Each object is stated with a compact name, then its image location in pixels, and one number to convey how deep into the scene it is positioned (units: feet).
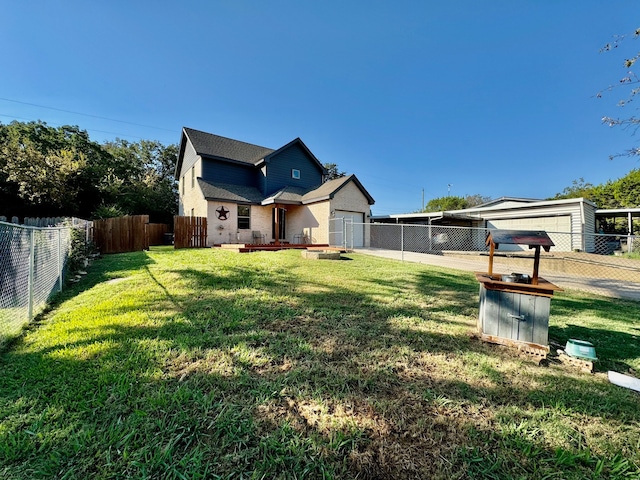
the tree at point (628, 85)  16.28
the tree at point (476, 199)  147.79
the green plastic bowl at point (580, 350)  8.98
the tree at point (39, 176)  55.31
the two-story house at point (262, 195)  47.21
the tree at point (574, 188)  118.66
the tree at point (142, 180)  68.49
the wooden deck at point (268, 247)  38.50
